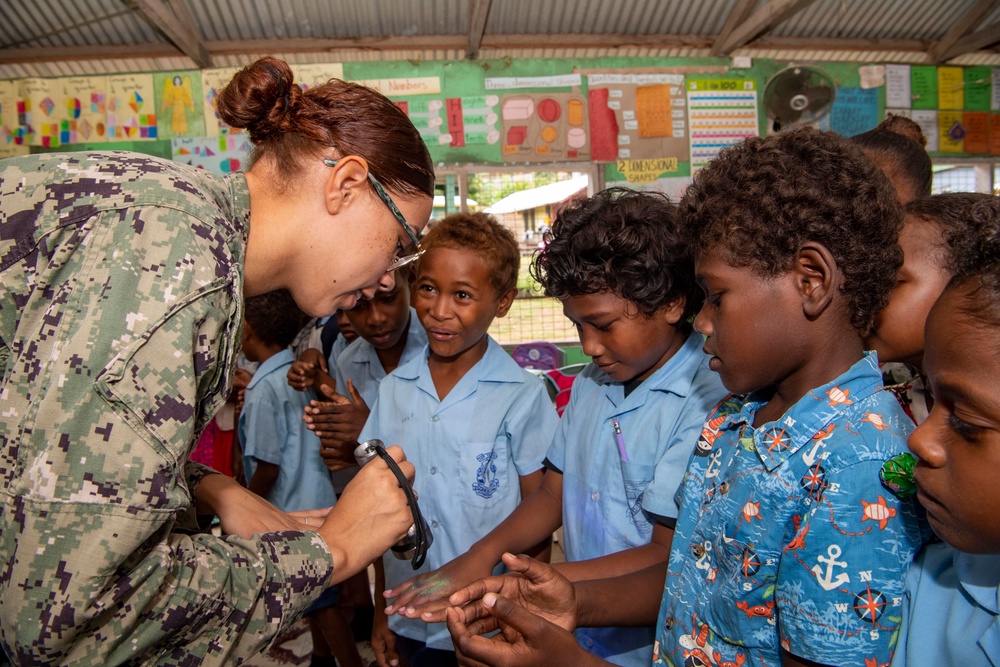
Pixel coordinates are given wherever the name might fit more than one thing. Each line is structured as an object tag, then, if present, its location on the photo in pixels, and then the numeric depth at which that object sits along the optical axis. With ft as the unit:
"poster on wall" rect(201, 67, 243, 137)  18.34
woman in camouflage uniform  2.93
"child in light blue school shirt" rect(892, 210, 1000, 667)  2.81
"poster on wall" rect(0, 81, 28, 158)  18.40
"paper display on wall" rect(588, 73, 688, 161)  19.06
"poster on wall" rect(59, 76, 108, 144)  18.45
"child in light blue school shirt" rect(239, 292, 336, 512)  8.85
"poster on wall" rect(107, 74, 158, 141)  18.44
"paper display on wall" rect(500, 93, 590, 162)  18.88
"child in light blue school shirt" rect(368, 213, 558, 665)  6.83
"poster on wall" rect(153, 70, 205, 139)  18.44
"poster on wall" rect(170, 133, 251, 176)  18.44
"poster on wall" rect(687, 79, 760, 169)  19.30
